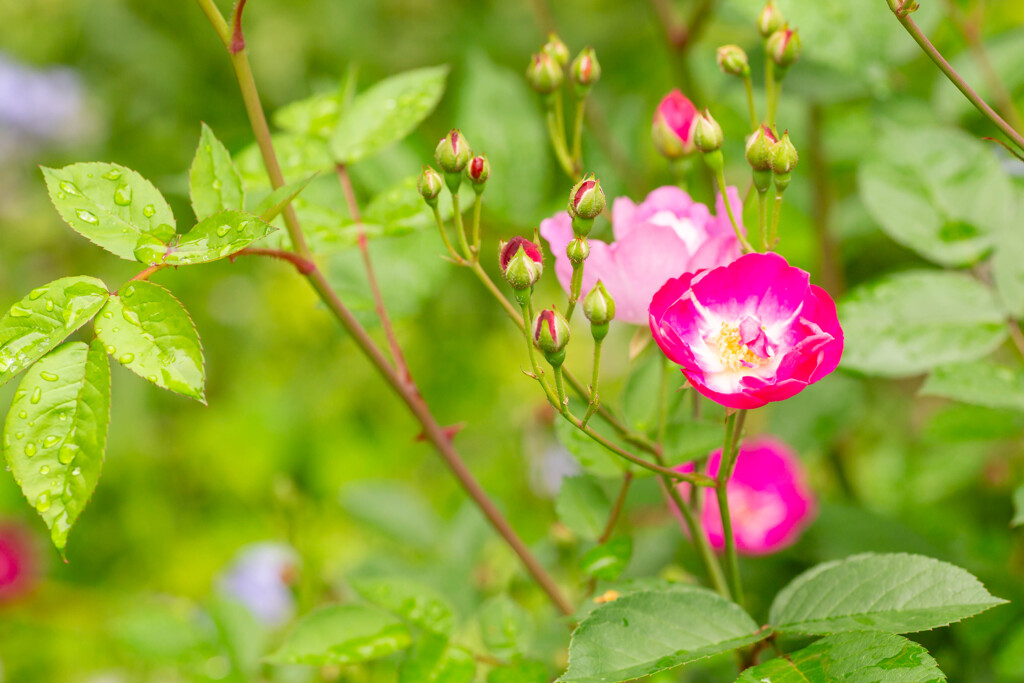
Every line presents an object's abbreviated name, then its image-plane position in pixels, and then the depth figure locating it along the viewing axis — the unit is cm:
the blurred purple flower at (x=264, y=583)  152
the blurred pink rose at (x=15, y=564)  170
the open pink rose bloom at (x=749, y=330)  97
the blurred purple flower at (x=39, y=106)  229
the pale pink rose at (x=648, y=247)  99
